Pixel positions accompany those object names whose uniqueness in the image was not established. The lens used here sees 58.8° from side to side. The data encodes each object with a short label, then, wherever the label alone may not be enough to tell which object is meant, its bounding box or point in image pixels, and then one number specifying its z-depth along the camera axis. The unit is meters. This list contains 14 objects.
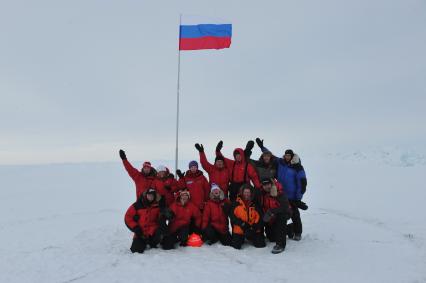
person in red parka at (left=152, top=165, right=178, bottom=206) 6.05
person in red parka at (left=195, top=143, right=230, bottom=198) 6.14
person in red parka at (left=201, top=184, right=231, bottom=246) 5.59
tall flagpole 7.65
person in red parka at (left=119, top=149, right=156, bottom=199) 6.07
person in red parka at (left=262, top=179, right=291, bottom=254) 5.31
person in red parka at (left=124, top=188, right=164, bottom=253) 5.32
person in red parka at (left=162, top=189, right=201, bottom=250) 5.48
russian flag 8.18
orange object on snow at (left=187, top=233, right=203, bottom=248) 5.53
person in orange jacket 5.47
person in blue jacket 6.00
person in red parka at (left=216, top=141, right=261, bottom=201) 6.07
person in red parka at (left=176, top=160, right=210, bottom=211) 6.12
